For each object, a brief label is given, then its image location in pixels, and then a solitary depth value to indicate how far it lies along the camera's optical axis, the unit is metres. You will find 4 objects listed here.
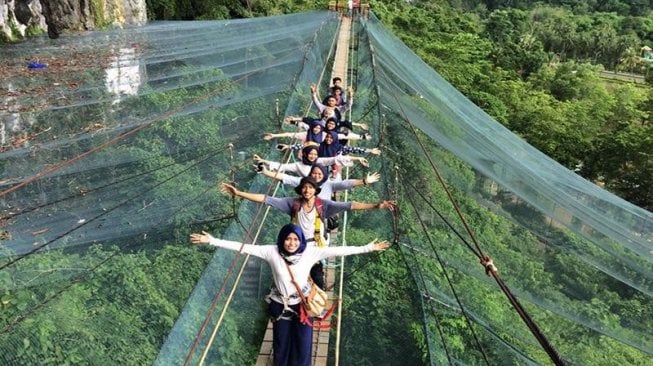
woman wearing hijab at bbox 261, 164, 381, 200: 3.77
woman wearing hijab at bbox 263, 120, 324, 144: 4.77
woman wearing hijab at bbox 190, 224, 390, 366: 2.62
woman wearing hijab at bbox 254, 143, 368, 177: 3.96
